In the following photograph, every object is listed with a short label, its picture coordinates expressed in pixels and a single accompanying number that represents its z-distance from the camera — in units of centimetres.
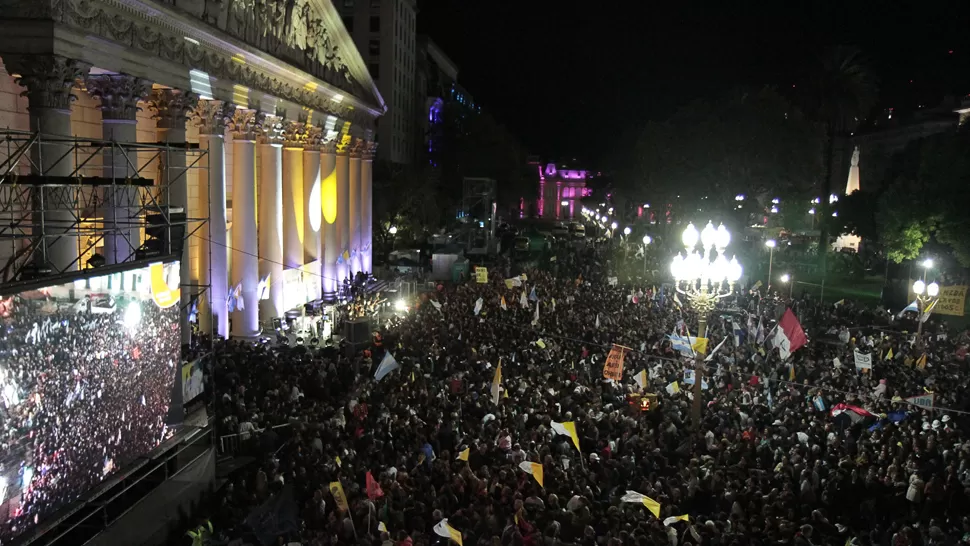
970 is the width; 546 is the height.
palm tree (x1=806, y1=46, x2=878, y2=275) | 5344
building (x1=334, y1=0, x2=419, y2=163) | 6506
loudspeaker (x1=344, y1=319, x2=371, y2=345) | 2092
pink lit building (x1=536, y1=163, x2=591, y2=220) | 13250
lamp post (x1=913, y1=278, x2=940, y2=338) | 2174
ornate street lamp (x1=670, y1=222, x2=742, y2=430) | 1511
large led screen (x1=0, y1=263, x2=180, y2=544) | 837
